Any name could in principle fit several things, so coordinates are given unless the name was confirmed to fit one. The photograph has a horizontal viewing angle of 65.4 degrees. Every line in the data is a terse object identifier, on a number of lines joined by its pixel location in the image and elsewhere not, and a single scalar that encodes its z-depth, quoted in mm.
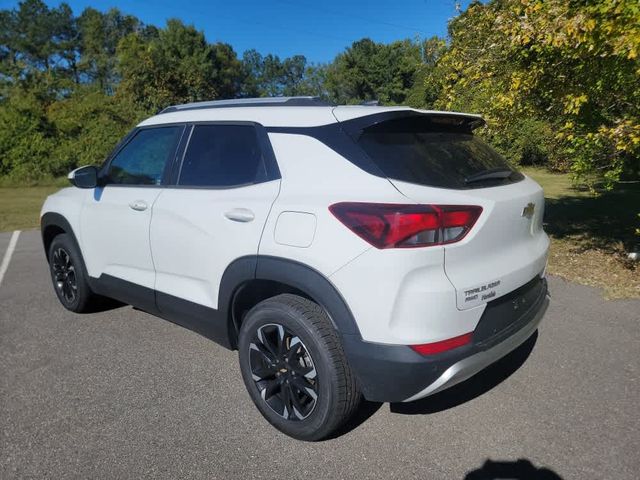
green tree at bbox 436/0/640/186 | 4043
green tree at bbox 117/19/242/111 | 32156
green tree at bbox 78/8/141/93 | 62062
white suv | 2285
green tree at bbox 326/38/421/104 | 52031
